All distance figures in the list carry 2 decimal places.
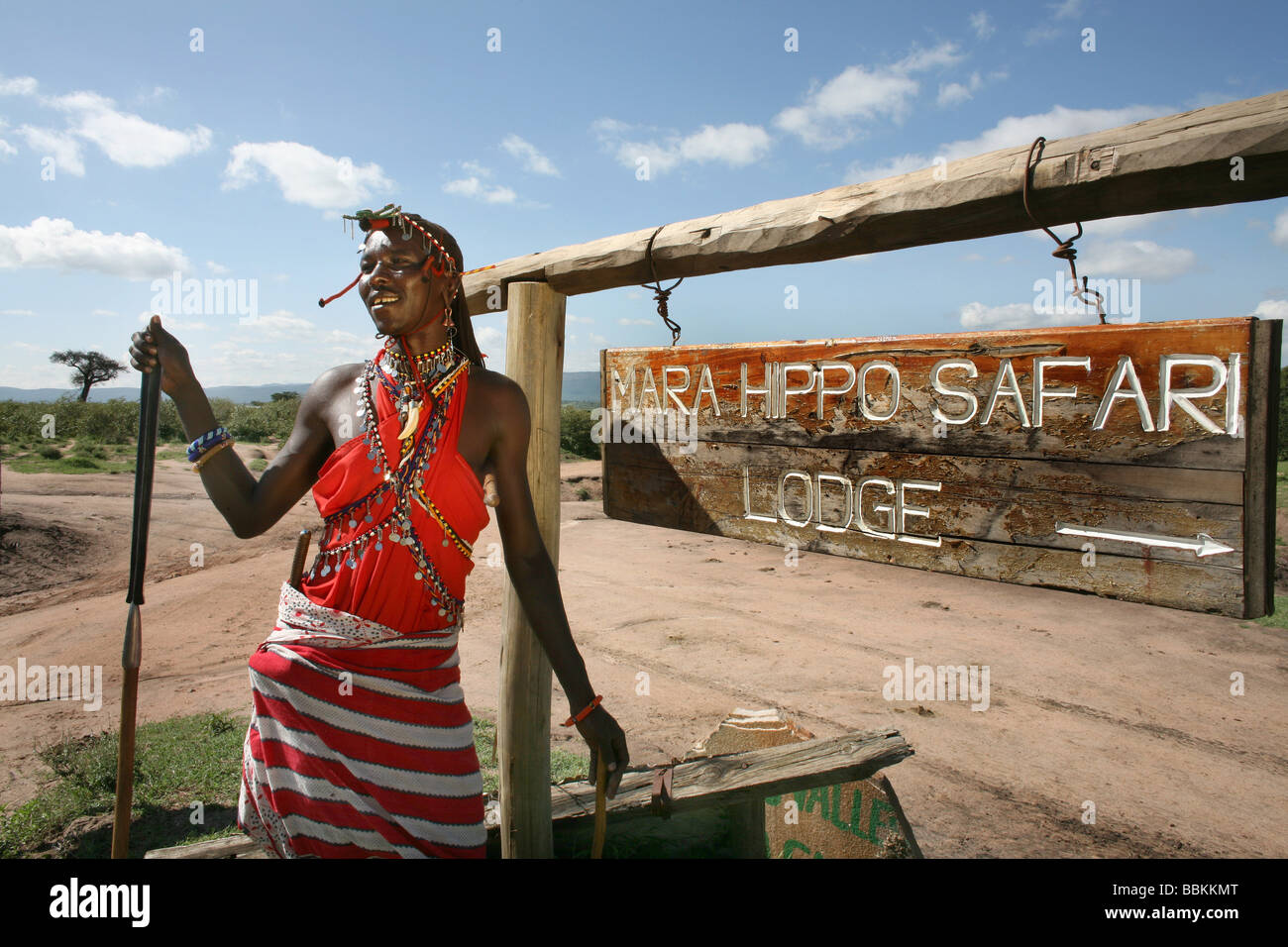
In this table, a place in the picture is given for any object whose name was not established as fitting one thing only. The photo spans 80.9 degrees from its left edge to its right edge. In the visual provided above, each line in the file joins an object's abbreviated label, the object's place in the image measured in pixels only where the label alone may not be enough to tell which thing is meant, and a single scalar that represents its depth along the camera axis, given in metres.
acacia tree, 30.85
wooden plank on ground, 2.51
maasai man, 1.65
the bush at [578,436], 20.97
